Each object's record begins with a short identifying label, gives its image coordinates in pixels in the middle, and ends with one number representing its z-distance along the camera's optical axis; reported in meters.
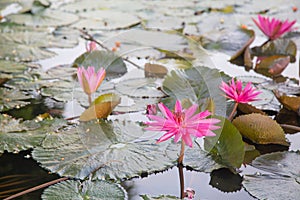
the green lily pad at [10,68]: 3.80
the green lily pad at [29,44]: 3.99
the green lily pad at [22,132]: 3.35
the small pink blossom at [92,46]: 3.74
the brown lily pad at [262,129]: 3.37
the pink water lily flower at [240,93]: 3.35
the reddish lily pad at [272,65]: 3.82
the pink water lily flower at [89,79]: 3.43
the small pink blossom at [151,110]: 3.39
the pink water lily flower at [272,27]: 4.01
